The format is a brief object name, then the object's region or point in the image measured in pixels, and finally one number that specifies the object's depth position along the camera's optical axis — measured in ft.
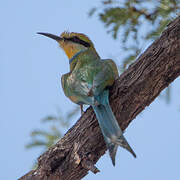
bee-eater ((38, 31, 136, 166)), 17.94
